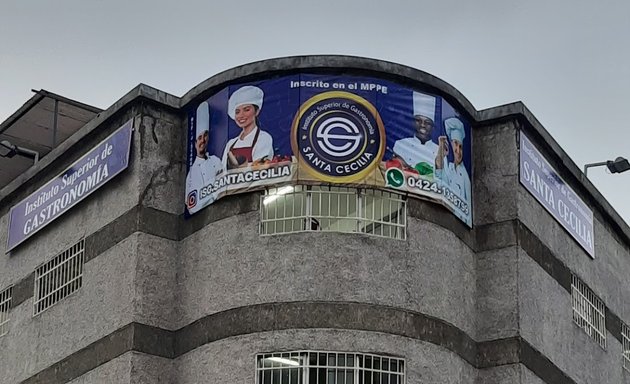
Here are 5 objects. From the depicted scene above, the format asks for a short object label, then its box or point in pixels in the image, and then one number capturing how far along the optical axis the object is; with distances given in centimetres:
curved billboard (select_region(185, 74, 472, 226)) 3841
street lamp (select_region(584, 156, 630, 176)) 4609
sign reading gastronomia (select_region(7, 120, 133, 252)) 4106
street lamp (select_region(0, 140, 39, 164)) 4722
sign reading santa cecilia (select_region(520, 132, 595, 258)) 4141
